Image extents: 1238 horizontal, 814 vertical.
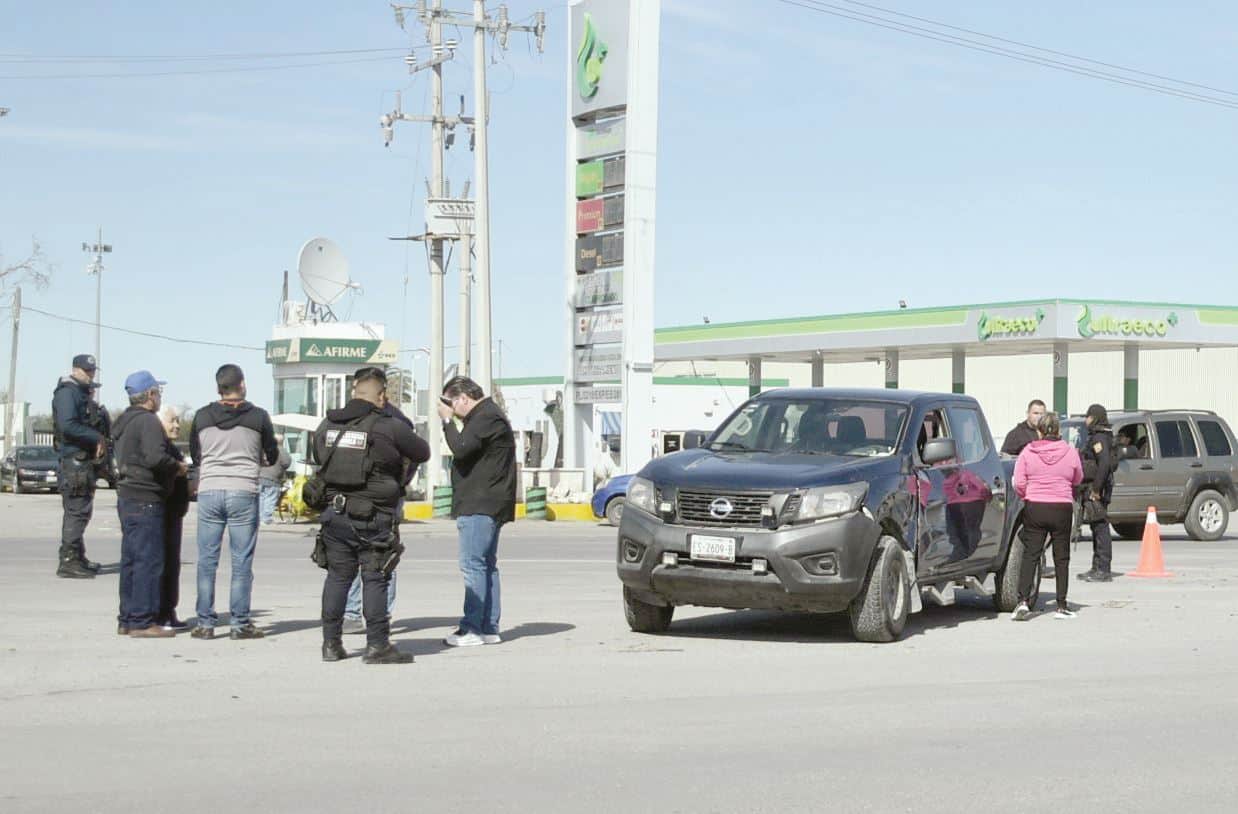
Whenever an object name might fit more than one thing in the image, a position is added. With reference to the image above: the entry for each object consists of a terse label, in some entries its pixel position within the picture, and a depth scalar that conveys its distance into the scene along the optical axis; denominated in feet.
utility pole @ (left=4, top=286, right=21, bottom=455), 278.46
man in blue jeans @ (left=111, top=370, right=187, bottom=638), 39.60
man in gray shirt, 38.60
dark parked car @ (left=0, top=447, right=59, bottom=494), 160.86
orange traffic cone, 61.93
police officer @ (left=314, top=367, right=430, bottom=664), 34.96
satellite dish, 229.25
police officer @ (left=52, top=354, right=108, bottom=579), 54.24
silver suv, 83.35
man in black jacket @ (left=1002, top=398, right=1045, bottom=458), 60.52
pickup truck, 38.68
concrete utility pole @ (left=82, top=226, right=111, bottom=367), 268.00
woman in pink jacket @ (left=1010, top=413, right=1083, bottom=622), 46.93
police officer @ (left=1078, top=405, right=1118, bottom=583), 58.75
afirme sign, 244.42
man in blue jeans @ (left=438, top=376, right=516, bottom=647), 37.96
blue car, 101.50
